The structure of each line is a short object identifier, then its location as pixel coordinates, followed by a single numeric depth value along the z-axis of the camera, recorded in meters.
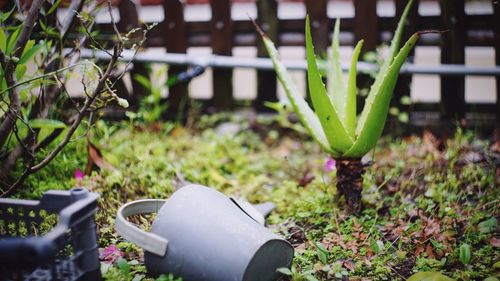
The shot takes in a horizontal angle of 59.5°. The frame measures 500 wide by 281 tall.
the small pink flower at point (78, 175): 1.99
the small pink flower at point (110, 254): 1.51
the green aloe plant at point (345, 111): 1.64
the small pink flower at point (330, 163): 2.10
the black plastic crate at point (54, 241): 0.95
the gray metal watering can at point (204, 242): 1.21
